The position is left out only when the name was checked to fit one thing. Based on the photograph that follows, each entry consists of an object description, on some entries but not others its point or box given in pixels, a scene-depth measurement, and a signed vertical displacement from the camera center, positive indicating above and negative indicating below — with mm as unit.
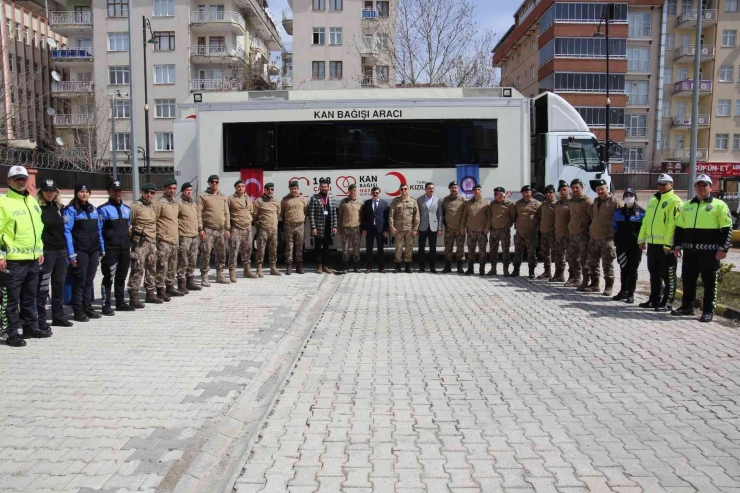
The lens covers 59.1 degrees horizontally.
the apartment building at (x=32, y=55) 51281 +11347
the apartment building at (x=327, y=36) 53531 +12452
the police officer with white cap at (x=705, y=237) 9195 -695
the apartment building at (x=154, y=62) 52969 +10269
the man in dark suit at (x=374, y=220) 14625 -722
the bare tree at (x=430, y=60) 29234 +5757
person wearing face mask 10844 -889
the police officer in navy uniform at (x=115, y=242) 9672 -814
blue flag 15320 +278
